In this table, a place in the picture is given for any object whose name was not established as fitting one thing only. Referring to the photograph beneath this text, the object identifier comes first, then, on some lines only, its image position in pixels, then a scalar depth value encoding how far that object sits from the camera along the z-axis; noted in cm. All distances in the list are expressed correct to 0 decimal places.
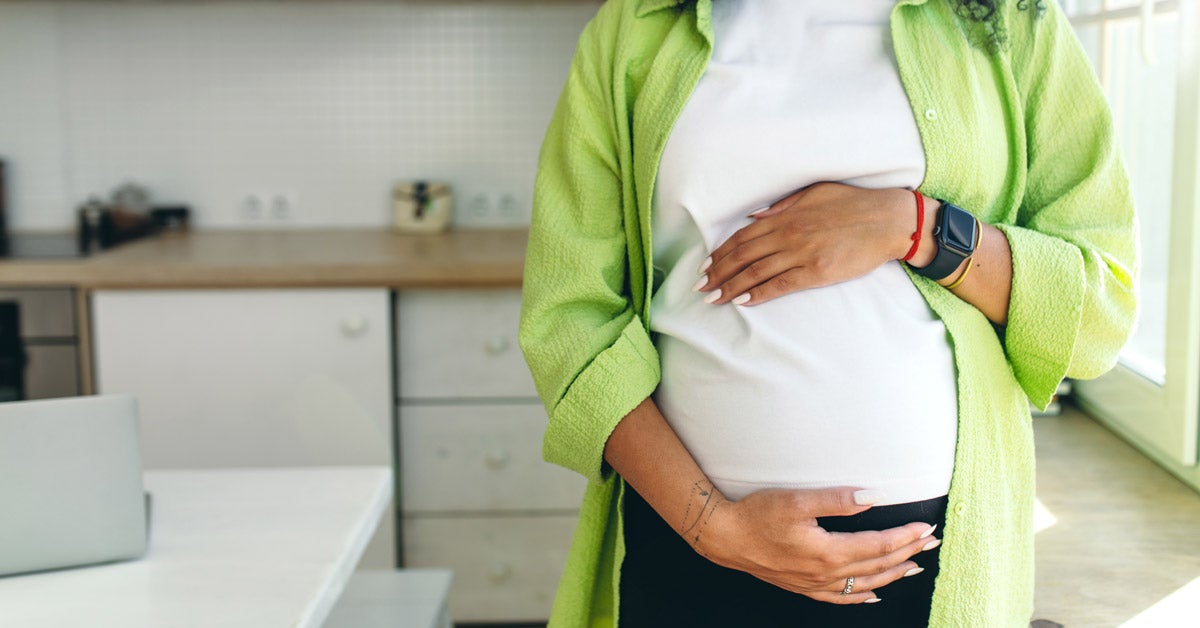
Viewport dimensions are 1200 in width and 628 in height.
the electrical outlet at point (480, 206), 292
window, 134
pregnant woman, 103
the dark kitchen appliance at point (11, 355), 230
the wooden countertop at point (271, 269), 229
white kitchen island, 113
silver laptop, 119
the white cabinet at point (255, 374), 235
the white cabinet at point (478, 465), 241
